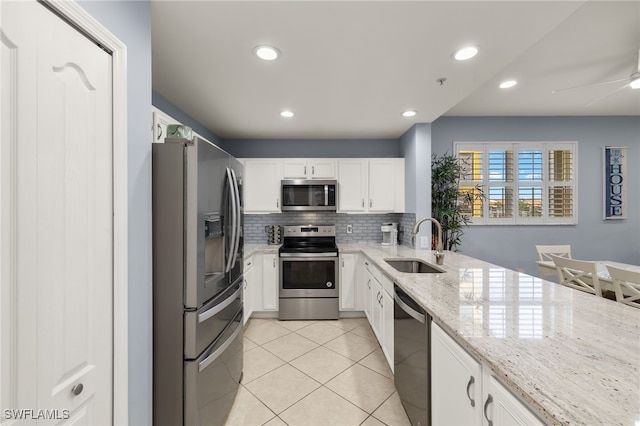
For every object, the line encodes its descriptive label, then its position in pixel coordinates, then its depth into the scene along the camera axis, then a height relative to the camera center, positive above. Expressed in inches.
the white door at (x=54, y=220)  28.6 -0.9
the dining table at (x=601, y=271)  92.2 -24.1
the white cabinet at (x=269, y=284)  139.5 -38.1
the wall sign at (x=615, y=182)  154.9 +18.5
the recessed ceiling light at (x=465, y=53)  68.1 +43.0
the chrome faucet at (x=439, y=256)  92.3 -15.3
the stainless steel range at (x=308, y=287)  137.7 -39.2
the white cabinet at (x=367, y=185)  151.3 +16.3
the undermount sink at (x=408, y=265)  104.5 -21.3
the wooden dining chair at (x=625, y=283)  77.5 -21.9
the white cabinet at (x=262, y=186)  150.9 +15.6
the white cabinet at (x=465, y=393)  32.1 -26.5
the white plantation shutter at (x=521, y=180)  156.8 +19.9
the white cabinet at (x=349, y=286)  140.8 -39.4
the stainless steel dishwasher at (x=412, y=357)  55.7 -35.1
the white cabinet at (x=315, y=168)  151.4 +26.2
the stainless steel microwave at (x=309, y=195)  145.5 +10.1
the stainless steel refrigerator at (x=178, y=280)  53.1 -13.7
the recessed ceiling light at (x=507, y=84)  110.7 +55.8
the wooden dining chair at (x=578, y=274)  88.2 -22.7
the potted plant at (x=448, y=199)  139.2 +7.9
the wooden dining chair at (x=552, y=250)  139.3 -19.9
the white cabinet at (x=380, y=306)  85.5 -35.8
